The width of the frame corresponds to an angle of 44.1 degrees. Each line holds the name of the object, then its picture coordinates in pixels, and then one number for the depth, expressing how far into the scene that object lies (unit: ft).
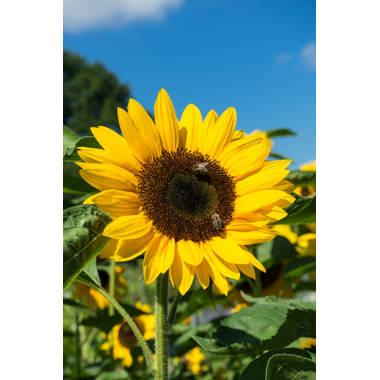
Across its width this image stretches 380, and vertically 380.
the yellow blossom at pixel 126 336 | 5.42
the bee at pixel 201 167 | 2.54
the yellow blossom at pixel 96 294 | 5.31
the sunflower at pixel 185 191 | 2.28
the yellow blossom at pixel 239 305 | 4.84
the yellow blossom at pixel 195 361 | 7.21
